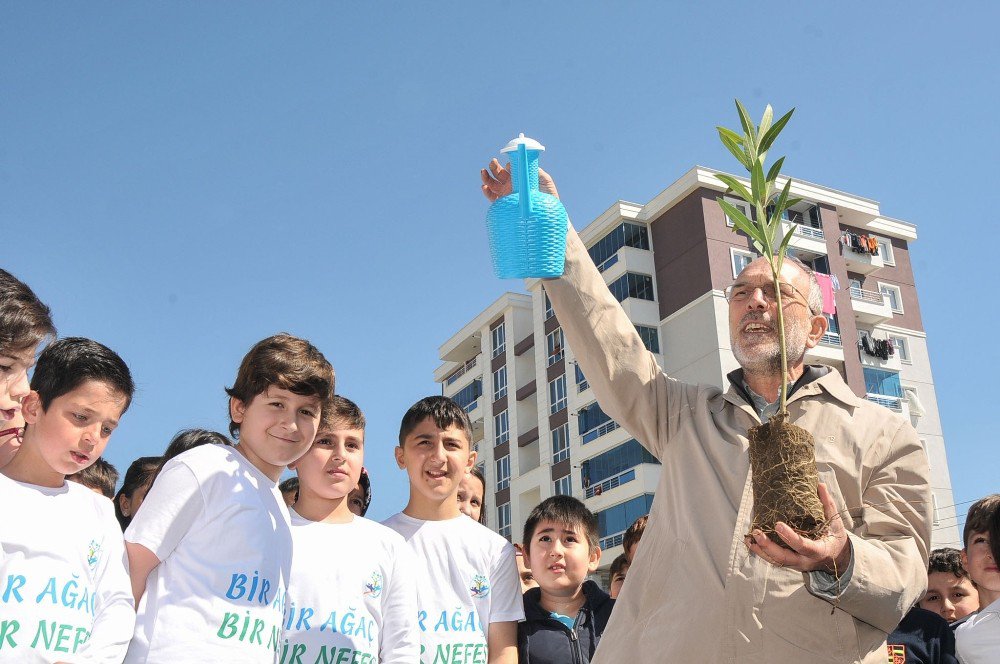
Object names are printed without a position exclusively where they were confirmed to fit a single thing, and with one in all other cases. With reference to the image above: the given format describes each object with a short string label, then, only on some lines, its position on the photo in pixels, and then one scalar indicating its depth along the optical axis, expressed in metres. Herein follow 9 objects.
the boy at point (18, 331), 2.38
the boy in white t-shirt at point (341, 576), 3.33
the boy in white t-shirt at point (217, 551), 2.66
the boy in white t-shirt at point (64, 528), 2.61
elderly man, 2.42
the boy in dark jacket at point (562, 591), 4.04
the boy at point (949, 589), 5.12
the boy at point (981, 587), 3.81
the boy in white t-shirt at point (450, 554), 3.72
